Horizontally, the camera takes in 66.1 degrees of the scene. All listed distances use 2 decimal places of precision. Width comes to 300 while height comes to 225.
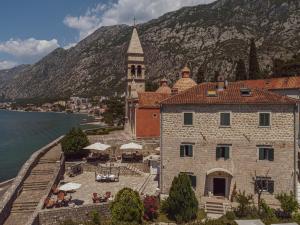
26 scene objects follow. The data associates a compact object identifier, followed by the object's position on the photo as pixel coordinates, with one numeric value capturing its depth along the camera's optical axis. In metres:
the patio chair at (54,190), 18.80
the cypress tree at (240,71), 55.32
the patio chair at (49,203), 16.52
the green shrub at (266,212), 15.43
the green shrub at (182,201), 15.76
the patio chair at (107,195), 17.38
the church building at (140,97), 30.68
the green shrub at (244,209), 15.77
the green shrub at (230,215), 15.42
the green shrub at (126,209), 14.75
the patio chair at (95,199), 17.09
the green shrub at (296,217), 14.65
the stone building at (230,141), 17.20
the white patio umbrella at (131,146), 24.58
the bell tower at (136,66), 38.68
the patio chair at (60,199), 16.95
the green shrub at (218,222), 14.34
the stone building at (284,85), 34.64
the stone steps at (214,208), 16.83
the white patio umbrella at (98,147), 24.41
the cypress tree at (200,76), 59.40
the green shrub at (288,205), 15.56
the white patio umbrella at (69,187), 17.76
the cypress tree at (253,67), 53.69
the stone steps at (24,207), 17.69
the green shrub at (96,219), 15.20
